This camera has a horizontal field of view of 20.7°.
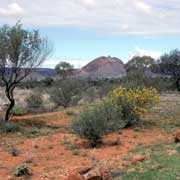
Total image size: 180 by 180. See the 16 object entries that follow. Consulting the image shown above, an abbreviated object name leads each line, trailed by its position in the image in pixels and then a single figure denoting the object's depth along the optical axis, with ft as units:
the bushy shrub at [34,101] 112.82
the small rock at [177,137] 54.70
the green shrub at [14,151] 51.31
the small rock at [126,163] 42.69
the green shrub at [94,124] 56.18
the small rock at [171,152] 45.73
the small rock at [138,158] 43.62
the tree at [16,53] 80.84
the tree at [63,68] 267.59
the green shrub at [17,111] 95.09
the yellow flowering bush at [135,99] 74.23
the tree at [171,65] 204.23
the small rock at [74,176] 32.63
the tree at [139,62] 243.60
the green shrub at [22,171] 40.73
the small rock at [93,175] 34.06
